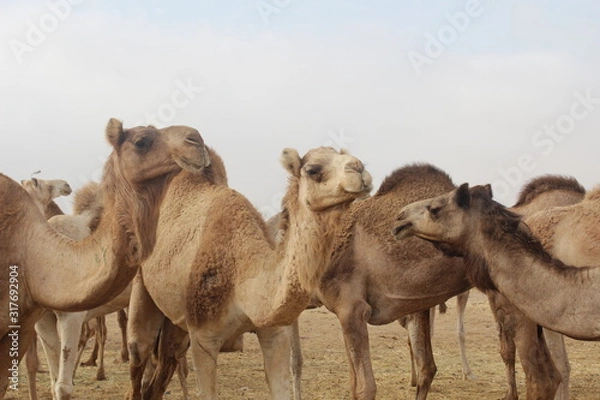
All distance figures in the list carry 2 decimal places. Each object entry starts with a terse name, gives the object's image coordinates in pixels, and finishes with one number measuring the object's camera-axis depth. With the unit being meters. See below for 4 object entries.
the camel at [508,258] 6.27
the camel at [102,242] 5.09
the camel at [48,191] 12.35
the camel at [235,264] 5.46
